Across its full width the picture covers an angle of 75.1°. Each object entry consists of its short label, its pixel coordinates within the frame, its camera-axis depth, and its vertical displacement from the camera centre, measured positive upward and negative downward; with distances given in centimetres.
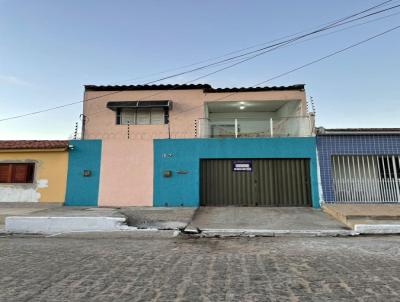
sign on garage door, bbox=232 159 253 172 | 1088 +114
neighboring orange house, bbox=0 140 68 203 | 1151 +104
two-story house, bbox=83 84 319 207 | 1071 +167
